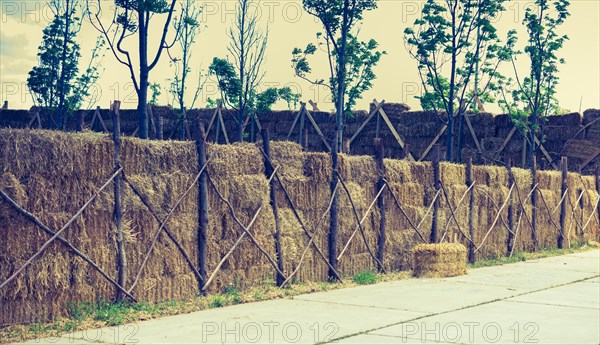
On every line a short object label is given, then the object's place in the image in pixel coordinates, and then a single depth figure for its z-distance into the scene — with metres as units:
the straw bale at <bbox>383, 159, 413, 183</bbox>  17.36
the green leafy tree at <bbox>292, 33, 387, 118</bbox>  33.06
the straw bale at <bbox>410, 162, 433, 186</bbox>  18.30
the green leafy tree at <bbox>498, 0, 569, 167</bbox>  34.84
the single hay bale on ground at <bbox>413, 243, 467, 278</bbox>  16.86
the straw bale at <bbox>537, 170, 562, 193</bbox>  24.72
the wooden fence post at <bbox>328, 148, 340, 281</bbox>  15.54
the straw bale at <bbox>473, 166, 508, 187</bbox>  21.12
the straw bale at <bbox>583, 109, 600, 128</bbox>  33.94
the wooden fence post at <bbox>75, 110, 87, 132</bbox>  12.32
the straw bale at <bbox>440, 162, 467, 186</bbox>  19.38
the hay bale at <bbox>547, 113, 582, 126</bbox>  34.66
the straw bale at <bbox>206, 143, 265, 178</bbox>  12.96
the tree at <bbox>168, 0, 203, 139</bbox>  35.72
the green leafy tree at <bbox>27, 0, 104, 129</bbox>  31.86
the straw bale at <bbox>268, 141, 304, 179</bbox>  14.32
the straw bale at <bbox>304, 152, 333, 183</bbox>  15.05
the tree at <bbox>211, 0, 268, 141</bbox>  36.28
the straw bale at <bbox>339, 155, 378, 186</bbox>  15.98
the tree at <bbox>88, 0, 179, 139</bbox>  24.05
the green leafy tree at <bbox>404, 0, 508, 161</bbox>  31.66
